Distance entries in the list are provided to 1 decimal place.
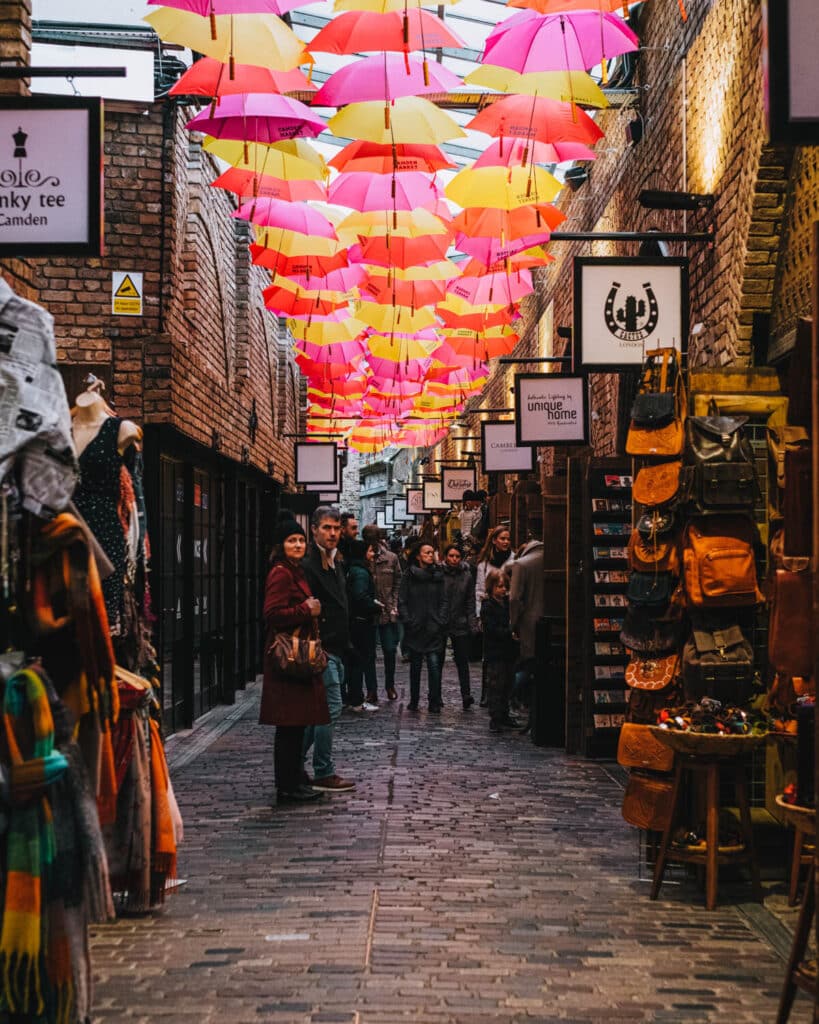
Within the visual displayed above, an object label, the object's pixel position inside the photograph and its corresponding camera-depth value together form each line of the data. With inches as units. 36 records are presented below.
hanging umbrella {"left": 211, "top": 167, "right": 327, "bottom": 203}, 388.8
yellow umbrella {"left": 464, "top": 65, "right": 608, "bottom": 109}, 325.1
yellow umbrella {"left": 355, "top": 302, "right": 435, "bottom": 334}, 588.7
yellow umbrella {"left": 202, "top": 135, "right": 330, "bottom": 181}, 370.9
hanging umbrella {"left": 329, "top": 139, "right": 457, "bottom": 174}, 368.8
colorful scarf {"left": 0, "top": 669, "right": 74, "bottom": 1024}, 112.0
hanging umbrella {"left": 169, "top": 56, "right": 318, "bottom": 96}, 315.6
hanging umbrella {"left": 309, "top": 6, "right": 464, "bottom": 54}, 296.0
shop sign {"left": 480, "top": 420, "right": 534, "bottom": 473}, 654.5
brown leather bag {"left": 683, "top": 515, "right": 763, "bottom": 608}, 218.4
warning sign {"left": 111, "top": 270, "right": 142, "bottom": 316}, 378.3
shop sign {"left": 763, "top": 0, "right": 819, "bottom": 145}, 128.4
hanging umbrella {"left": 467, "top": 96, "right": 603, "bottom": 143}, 345.7
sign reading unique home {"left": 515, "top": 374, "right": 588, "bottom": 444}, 462.0
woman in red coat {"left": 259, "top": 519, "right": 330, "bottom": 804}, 295.4
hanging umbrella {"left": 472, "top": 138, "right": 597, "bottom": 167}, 369.7
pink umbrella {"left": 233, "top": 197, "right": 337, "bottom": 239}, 430.0
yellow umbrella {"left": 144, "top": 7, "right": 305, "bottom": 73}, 303.8
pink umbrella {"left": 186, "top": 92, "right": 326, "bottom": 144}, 332.5
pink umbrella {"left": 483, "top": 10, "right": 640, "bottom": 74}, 306.7
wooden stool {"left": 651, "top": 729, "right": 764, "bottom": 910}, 207.8
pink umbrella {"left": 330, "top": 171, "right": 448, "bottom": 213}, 419.2
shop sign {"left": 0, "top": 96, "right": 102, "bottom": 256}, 196.2
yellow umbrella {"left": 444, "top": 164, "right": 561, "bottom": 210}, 393.7
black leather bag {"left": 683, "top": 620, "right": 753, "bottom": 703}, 219.0
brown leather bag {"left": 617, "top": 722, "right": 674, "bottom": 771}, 228.4
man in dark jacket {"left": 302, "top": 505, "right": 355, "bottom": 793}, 317.7
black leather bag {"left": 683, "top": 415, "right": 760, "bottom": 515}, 217.3
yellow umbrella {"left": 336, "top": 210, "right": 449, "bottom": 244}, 452.4
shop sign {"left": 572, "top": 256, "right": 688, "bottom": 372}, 323.6
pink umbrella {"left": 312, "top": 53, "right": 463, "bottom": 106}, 327.9
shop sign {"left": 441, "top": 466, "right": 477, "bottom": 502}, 995.9
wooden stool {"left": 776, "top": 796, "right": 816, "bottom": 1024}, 141.2
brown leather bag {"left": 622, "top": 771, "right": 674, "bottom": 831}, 227.8
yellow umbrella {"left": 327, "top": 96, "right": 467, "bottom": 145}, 352.8
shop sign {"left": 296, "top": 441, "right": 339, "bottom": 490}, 812.0
